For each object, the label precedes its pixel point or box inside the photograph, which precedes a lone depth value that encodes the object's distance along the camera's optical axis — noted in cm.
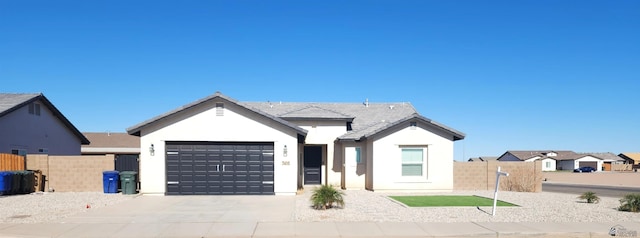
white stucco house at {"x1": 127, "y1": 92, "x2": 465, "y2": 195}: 1839
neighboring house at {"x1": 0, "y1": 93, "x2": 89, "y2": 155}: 2283
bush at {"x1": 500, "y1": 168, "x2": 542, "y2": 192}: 2208
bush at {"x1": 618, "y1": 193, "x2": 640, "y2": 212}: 1422
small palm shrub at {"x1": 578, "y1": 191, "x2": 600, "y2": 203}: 1677
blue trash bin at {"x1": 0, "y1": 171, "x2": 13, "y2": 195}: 1823
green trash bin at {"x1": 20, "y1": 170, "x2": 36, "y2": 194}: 1917
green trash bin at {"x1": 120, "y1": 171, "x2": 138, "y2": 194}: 1881
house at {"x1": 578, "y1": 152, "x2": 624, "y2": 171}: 9068
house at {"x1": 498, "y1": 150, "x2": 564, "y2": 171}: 9160
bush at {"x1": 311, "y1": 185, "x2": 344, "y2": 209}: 1380
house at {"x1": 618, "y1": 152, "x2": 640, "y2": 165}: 9756
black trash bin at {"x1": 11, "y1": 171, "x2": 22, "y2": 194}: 1863
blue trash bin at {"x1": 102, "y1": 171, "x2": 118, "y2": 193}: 1933
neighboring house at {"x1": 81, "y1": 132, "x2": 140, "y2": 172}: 4047
